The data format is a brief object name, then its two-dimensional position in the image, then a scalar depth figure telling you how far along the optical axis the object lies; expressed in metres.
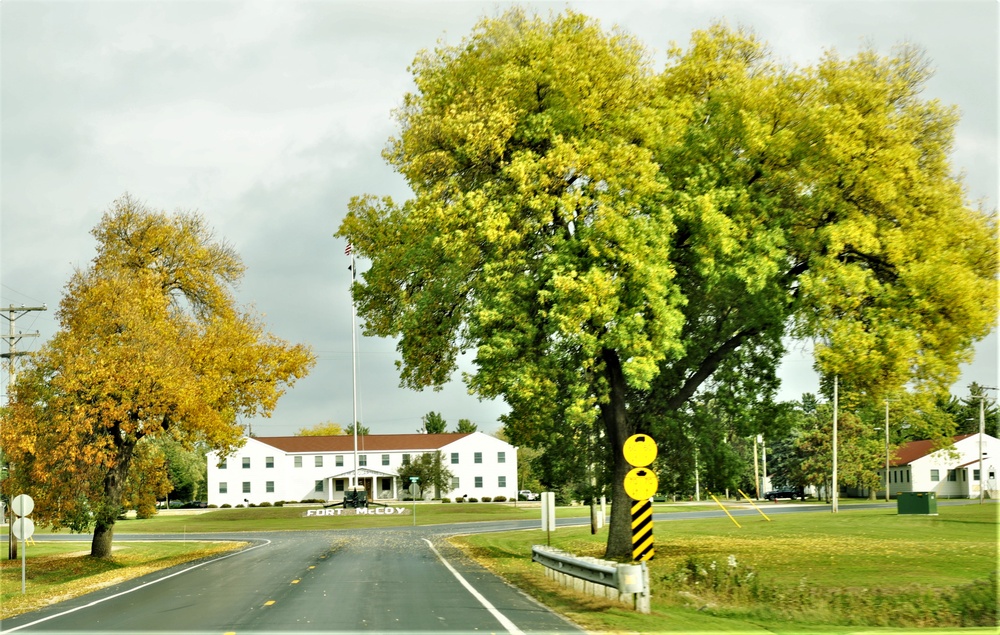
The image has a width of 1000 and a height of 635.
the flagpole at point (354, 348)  76.38
